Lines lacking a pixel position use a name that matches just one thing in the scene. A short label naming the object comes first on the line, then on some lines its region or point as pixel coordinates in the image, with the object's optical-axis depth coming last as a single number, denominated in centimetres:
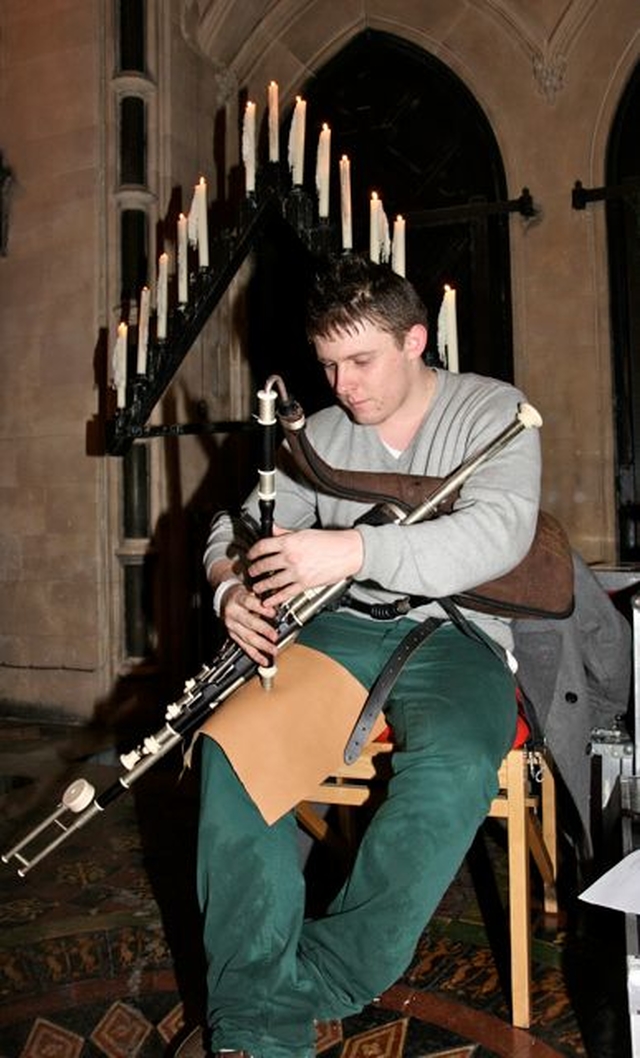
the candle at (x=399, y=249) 305
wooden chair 181
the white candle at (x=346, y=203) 301
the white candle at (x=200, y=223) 315
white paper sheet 132
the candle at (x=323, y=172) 293
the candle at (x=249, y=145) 311
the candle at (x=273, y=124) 304
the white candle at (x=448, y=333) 308
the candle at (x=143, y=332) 325
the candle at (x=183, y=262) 326
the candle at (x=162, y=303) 334
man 152
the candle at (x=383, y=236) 298
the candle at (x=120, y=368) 334
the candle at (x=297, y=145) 306
